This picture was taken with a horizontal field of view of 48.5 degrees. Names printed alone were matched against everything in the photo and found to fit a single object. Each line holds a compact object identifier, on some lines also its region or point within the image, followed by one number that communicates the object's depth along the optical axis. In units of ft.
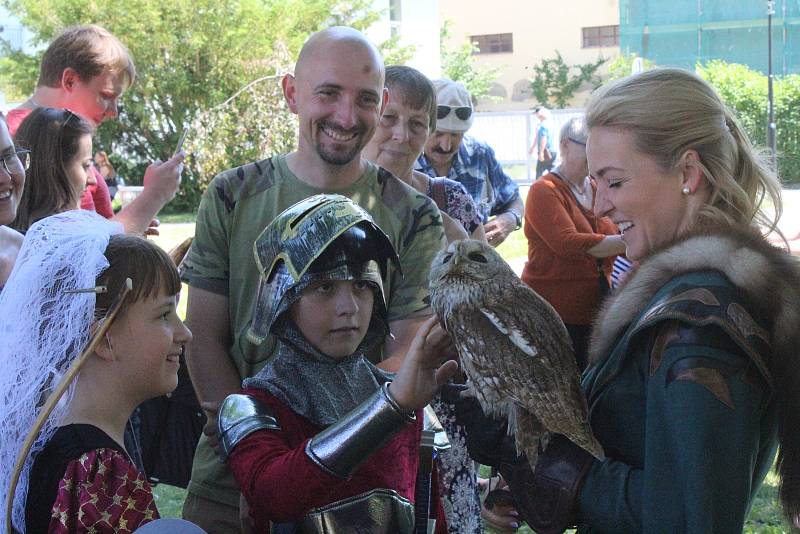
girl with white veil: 6.35
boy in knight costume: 6.75
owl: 6.62
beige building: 154.20
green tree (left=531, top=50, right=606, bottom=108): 141.69
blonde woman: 5.58
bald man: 9.21
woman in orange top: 17.24
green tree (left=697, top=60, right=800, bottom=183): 73.87
